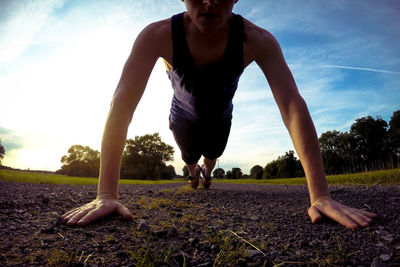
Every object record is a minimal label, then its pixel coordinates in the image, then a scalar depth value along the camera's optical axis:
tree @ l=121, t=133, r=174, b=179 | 46.25
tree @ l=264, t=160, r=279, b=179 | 71.96
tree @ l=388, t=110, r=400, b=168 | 45.91
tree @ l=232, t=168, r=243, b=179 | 73.75
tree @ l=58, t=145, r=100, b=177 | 51.37
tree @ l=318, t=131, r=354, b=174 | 53.94
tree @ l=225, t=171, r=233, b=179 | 72.44
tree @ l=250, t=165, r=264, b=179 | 86.31
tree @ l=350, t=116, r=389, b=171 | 50.19
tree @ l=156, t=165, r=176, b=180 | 52.28
